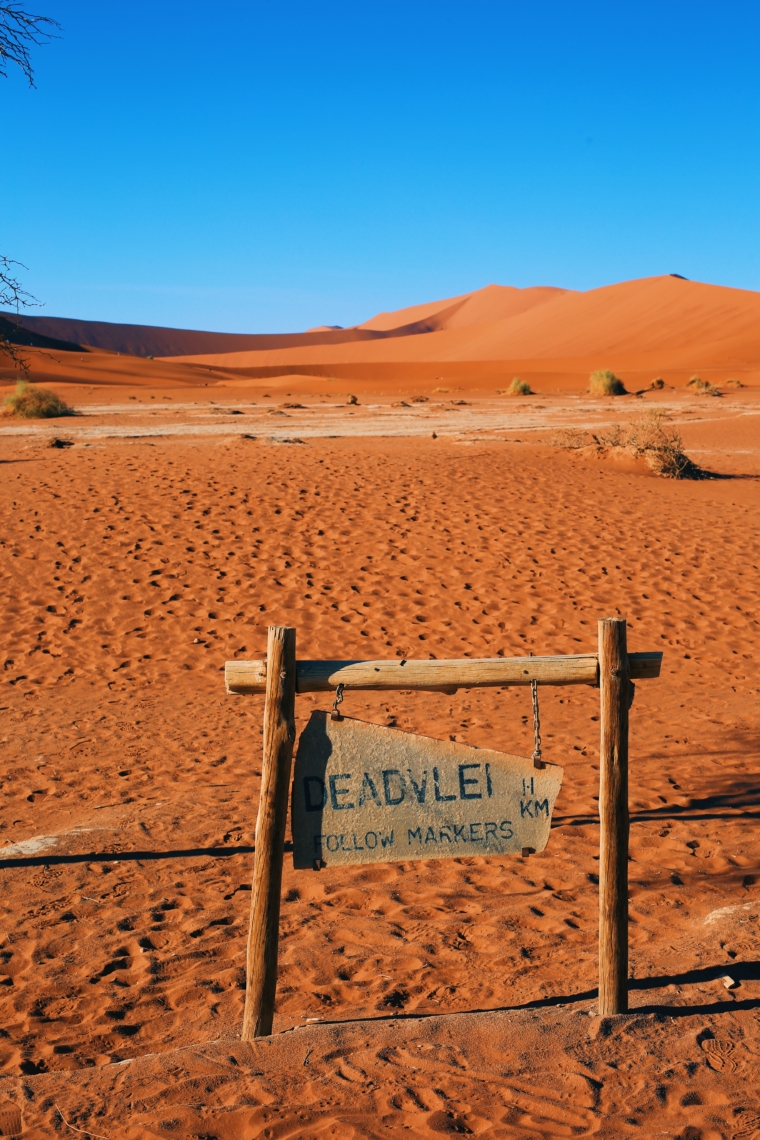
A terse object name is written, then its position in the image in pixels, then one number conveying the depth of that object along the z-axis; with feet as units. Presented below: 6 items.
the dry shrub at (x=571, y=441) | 61.20
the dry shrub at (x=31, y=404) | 91.66
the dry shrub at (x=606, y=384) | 132.26
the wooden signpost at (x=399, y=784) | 11.09
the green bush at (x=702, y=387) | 128.39
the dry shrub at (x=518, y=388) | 142.10
